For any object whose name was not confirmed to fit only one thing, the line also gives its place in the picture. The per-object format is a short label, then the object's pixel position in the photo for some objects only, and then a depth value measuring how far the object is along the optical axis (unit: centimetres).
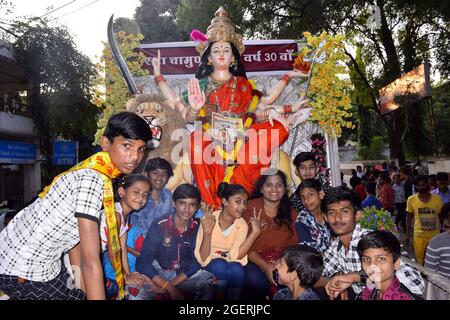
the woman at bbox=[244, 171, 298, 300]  369
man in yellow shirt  541
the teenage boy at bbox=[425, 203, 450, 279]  342
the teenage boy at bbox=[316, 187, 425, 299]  310
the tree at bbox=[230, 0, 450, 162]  1272
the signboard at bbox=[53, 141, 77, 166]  971
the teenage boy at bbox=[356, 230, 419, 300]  271
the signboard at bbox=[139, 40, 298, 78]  459
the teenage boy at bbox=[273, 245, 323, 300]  287
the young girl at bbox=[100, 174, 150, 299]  330
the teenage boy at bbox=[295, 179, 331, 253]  369
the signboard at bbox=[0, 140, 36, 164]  1188
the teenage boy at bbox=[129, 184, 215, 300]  362
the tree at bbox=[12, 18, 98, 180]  1163
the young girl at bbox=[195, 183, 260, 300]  367
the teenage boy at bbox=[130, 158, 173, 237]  402
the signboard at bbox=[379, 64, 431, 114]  994
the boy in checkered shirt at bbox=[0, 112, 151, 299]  212
